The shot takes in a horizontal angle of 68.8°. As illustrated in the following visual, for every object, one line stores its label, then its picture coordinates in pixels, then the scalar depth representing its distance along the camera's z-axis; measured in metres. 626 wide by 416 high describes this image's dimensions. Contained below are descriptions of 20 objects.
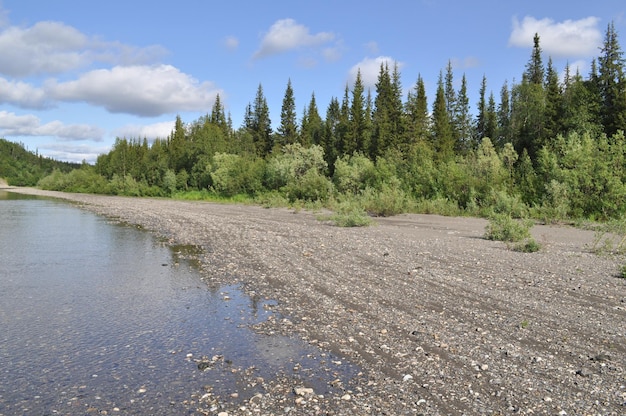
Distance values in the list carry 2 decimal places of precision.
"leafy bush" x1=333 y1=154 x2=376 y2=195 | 50.59
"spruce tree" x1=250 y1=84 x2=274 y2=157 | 101.62
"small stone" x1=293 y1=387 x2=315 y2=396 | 6.43
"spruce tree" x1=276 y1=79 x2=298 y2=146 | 97.12
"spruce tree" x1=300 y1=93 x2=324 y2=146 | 91.12
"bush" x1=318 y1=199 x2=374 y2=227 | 28.67
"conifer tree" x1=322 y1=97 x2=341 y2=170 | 76.07
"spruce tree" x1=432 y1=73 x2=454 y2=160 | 69.63
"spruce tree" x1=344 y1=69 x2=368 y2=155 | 72.38
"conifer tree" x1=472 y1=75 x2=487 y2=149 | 86.12
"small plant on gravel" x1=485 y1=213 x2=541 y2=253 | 18.14
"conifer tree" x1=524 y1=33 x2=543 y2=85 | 83.25
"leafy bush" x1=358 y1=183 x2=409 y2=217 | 38.22
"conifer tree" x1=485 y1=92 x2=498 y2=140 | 80.62
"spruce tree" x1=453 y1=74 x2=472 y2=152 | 83.86
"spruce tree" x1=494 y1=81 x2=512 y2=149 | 78.14
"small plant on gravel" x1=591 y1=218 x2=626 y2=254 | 17.73
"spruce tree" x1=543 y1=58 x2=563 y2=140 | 55.66
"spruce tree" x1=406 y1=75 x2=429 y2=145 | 66.25
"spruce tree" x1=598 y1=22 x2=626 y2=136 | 50.06
